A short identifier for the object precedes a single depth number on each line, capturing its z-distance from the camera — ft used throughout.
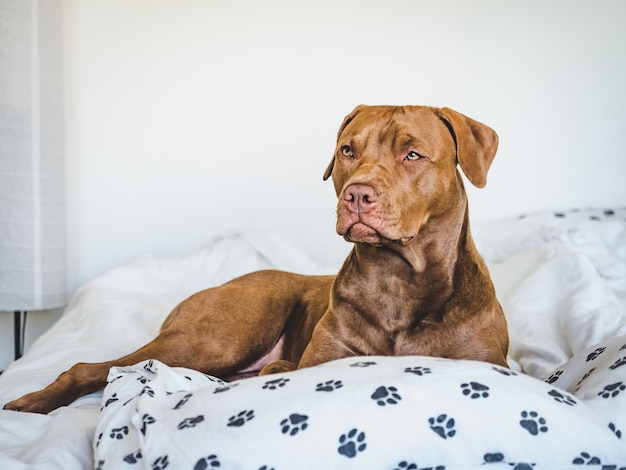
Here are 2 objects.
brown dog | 6.21
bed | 4.22
